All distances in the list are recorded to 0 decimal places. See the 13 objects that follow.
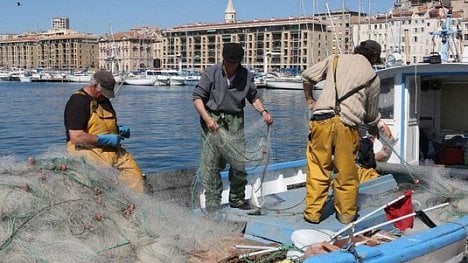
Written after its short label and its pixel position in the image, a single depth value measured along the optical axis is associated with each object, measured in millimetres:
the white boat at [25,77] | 136088
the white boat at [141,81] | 108250
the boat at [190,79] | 111625
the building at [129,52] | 183875
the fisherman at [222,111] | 5832
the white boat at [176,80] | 109000
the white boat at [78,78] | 129500
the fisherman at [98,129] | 5469
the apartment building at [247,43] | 165125
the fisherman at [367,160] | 7659
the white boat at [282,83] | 90644
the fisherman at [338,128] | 5270
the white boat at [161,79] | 108750
